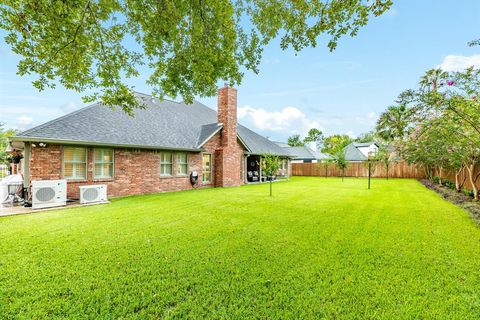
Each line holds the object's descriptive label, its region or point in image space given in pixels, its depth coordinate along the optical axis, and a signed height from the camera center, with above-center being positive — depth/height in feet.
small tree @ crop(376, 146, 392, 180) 73.11 +1.89
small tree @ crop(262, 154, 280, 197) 37.55 -0.60
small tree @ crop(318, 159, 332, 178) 87.35 -0.56
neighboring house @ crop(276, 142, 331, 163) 123.20 +4.41
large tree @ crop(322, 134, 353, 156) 191.56 +18.82
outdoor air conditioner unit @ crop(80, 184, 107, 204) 29.96 -4.28
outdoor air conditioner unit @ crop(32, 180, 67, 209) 26.63 -3.83
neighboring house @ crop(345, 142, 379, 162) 109.33 +6.40
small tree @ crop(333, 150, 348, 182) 69.56 +0.83
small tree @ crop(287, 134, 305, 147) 228.63 +23.36
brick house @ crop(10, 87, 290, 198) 30.01 +2.30
